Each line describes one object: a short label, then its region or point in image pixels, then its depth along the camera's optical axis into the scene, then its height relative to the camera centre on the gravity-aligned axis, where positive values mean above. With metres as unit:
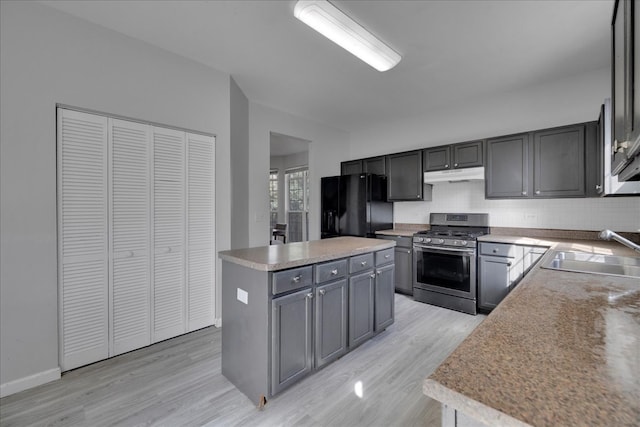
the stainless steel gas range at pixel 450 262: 3.44 -0.65
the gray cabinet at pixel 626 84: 0.83 +0.45
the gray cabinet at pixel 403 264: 4.04 -0.77
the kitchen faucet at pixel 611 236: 1.58 -0.14
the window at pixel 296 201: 6.96 +0.30
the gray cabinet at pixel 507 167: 3.33 +0.56
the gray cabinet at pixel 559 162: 2.99 +0.57
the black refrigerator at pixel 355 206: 4.39 +0.11
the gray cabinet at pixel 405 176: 4.23 +0.57
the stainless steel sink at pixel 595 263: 1.74 -0.35
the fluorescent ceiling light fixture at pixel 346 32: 1.90 +1.42
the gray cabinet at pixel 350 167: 5.00 +0.84
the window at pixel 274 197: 7.64 +0.42
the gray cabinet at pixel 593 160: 2.83 +0.55
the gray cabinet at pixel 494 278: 3.17 -0.77
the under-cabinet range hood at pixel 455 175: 3.64 +0.51
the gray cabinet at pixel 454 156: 3.68 +0.79
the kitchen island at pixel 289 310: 1.83 -0.73
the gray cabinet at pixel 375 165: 4.66 +0.82
